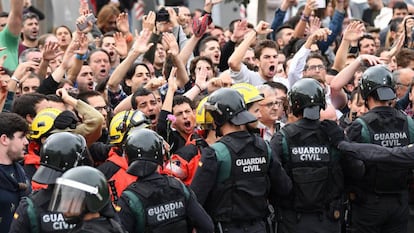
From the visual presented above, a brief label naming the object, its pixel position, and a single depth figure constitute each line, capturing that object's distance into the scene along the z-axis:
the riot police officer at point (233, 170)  15.30
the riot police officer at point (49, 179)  12.93
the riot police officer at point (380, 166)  17.25
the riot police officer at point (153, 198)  13.79
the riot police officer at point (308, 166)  16.37
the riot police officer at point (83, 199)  11.22
